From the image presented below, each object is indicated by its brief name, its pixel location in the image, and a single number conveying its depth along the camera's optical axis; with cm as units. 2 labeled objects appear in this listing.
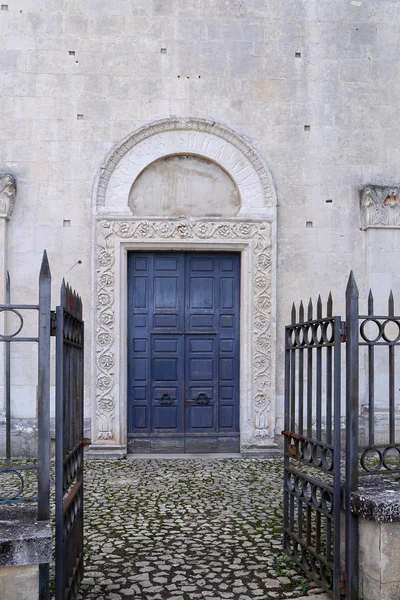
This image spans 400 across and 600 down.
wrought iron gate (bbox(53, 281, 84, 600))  328
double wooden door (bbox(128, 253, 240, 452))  889
